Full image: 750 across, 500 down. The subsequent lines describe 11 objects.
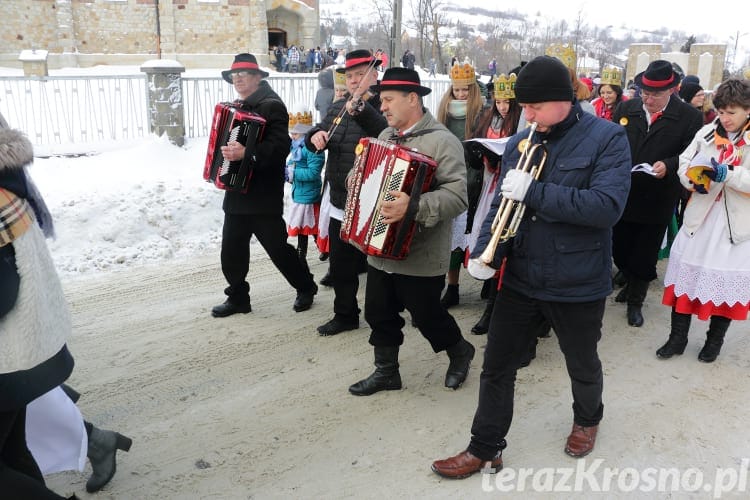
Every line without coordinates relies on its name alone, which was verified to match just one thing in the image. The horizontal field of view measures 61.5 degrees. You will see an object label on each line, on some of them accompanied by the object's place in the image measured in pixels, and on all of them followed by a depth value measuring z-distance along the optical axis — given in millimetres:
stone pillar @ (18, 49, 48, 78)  14375
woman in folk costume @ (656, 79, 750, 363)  4234
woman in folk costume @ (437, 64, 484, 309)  5531
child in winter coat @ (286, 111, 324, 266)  6293
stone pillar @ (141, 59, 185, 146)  10234
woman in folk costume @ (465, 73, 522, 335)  5051
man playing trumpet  2922
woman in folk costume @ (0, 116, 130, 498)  2262
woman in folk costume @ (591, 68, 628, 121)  7426
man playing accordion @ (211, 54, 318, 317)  5188
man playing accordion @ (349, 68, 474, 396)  3660
